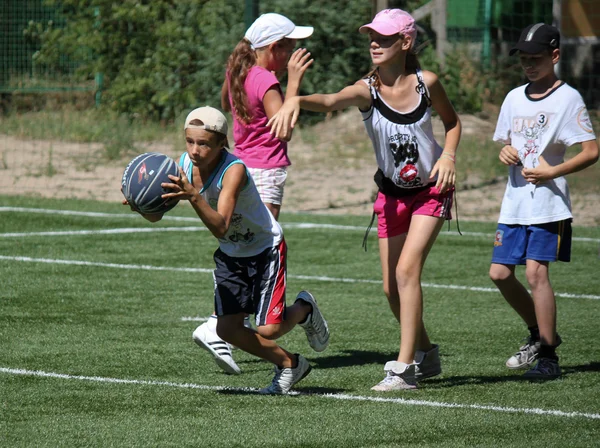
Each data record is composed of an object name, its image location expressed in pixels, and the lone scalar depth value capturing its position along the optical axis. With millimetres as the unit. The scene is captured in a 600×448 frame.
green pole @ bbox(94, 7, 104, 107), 41875
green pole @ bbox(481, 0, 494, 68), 41562
